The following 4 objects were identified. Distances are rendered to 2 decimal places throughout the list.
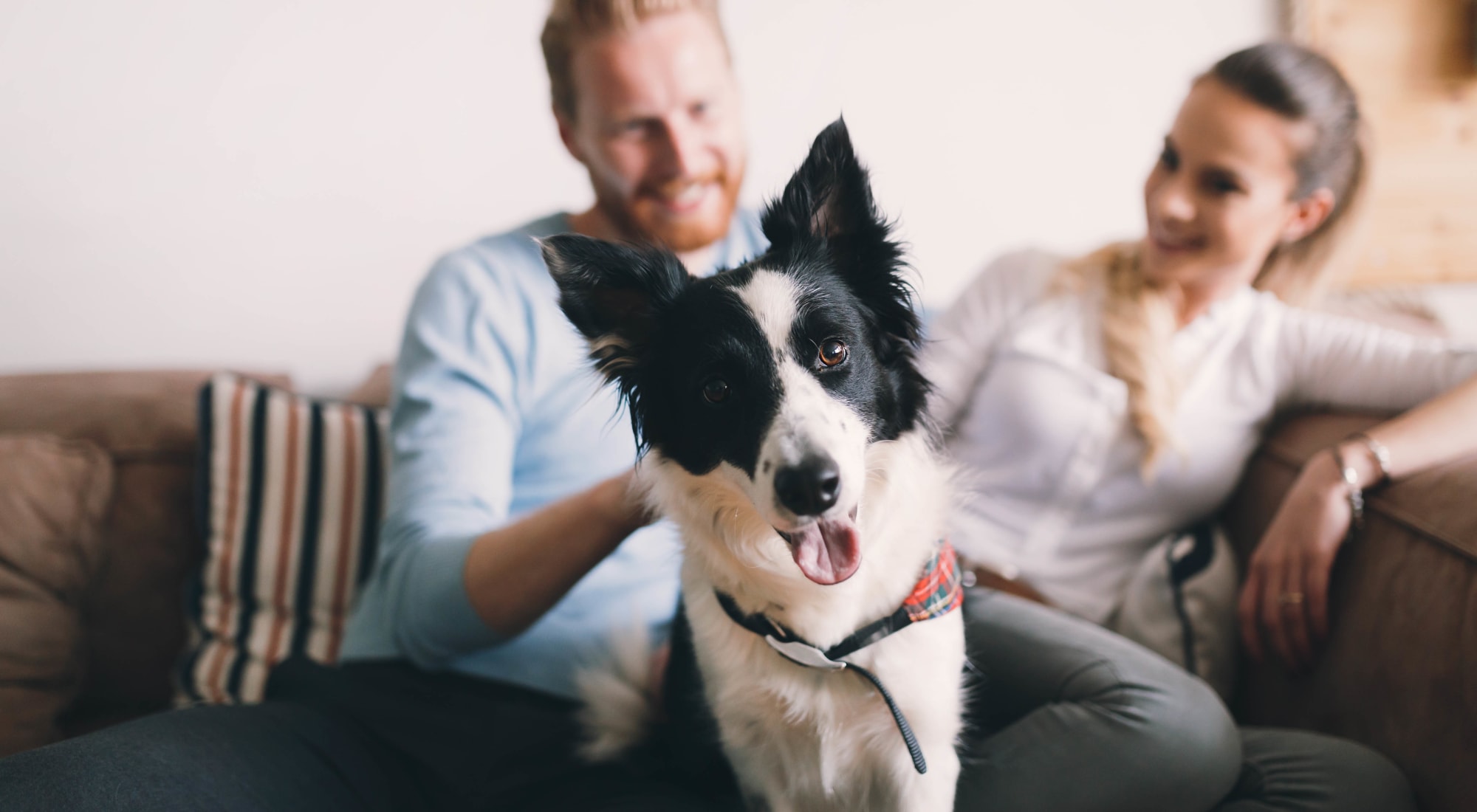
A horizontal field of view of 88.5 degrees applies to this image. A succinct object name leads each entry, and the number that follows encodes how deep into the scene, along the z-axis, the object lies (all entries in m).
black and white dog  1.01
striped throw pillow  1.78
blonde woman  1.33
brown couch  1.18
